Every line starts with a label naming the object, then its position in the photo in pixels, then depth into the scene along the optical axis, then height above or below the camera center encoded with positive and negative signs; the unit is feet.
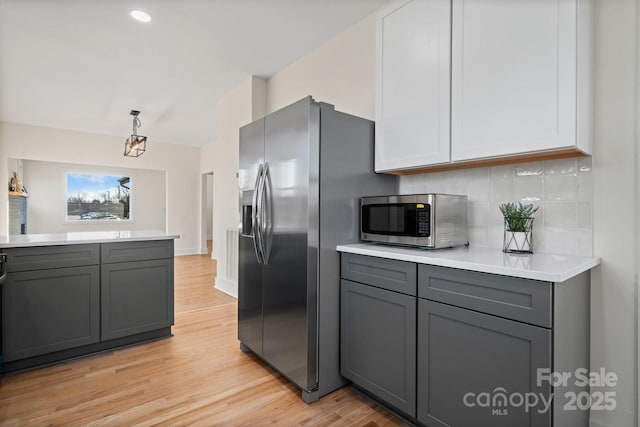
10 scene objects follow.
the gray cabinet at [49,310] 7.20 -2.39
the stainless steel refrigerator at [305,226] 6.36 -0.30
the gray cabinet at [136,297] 8.42 -2.39
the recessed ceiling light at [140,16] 8.61 +5.30
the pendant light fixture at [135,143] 15.72 +3.35
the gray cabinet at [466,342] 4.00 -1.90
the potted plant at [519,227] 5.56 -0.23
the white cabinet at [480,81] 4.60 +2.24
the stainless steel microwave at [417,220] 5.82 -0.14
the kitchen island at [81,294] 7.29 -2.11
